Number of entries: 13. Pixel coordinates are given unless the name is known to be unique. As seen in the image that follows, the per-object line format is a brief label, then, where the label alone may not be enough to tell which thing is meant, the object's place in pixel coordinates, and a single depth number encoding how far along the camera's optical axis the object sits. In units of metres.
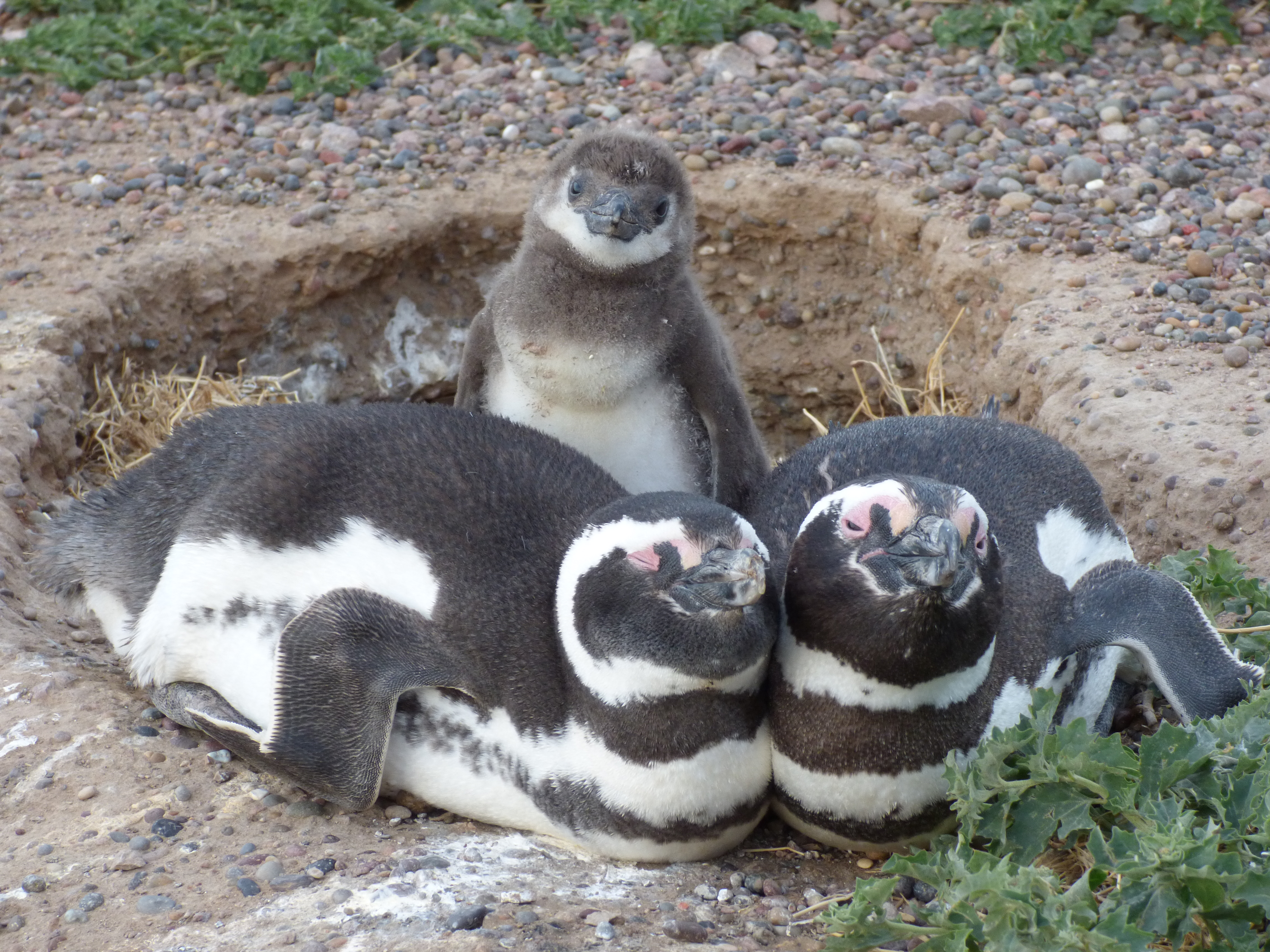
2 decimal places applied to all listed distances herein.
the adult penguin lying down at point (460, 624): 5.92
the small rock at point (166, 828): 6.40
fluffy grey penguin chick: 8.02
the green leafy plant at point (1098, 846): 4.89
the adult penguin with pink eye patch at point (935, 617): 5.65
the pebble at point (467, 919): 5.68
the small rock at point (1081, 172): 11.08
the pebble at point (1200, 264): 9.99
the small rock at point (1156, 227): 10.48
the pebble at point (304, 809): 6.68
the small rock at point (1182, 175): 10.85
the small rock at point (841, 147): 11.72
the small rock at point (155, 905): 5.87
